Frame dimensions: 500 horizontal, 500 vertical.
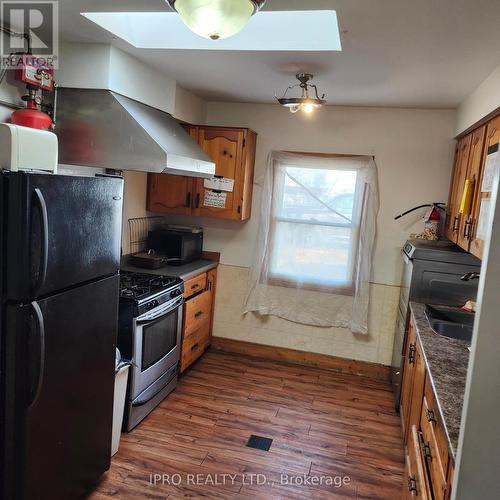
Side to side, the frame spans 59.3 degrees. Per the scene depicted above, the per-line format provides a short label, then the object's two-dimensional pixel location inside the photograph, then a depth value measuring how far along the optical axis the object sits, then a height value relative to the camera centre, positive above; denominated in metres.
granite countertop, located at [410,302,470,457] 1.47 -0.69
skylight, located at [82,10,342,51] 2.30 +0.86
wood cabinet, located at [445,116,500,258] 2.43 +0.19
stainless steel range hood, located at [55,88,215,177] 2.64 +0.28
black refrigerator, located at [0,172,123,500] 1.63 -0.61
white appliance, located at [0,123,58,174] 1.75 +0.11
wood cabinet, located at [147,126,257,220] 3.85 +0.05
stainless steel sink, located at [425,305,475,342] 2.69 -0.70
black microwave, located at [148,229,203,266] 3.82 -0.49
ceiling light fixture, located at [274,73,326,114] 2.82 +0.62
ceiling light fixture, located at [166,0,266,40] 1.35 +0.55
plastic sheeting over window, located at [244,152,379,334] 3.87 -0.36
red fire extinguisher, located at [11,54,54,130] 2.31 +0.49
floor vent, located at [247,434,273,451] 2.78 -1.58
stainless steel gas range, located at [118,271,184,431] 2.73 -0.99
